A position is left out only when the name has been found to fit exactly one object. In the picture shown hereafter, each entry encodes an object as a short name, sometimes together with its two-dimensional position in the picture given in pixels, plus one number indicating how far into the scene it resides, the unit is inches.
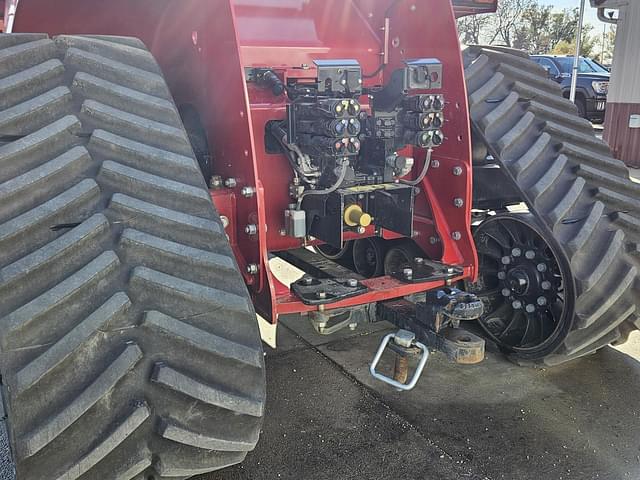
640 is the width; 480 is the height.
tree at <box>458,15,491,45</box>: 1720.0
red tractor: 75.4
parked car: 708.0
